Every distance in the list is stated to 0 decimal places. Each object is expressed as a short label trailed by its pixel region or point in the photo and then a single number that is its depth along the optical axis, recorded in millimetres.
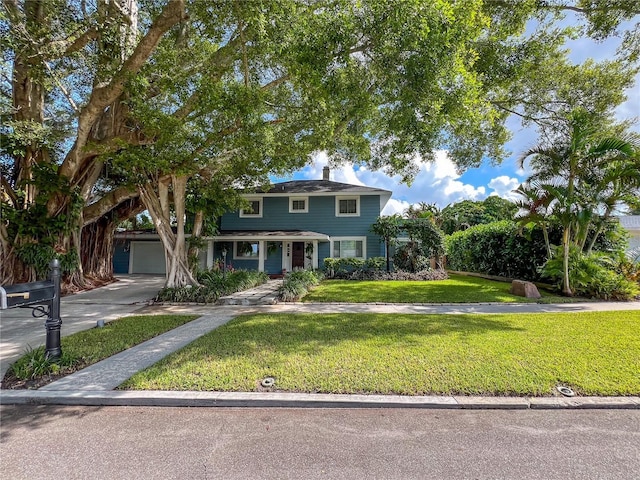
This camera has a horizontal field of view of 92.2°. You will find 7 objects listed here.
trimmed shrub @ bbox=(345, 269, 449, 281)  14693
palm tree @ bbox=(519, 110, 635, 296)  9328
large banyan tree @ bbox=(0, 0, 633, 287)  6238
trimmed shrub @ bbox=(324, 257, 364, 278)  15844
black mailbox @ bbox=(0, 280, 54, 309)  3600
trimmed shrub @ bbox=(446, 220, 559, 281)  12508
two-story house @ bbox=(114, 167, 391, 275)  17891
